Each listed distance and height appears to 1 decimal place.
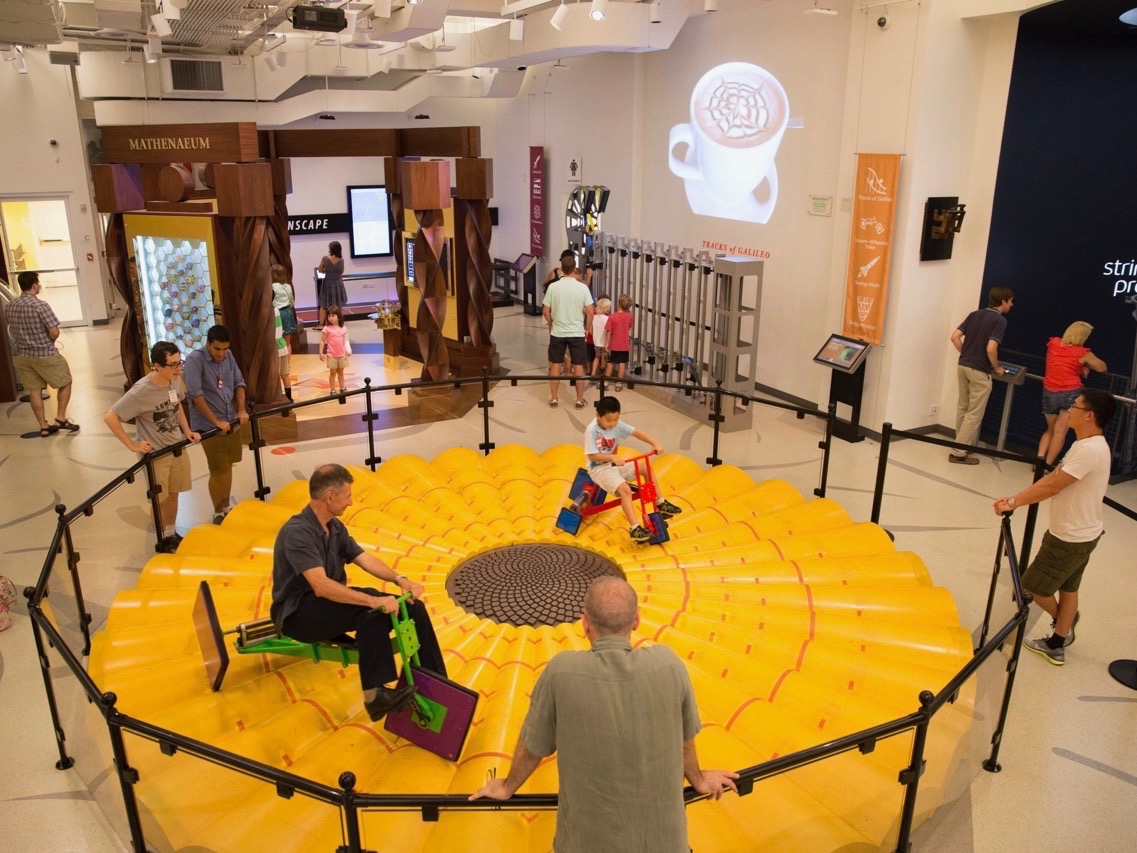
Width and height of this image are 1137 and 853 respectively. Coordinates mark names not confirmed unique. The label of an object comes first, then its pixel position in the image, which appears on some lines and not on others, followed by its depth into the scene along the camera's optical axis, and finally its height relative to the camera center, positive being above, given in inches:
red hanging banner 652.7 -10.3
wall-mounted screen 711.7 -28.6
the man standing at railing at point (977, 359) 331.3 -63.1
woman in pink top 302.8 -63.0
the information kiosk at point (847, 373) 363.6 -76.4
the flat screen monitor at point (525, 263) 667.4 -57.3
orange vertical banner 355.3 -23.0
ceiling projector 371.2 +68.0
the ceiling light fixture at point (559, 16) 349.4 +66.0
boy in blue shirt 252.5 -75.7
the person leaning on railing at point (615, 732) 103.0 -62.3
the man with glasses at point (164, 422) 248.8 -66.4
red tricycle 255.0 -91.5
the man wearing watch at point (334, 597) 163.5 -75.3
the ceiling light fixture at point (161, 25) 357.4 +62.7
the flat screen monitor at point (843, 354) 361.7 -67.5
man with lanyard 268.7 -66.2
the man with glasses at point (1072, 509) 192.1 -70.0
